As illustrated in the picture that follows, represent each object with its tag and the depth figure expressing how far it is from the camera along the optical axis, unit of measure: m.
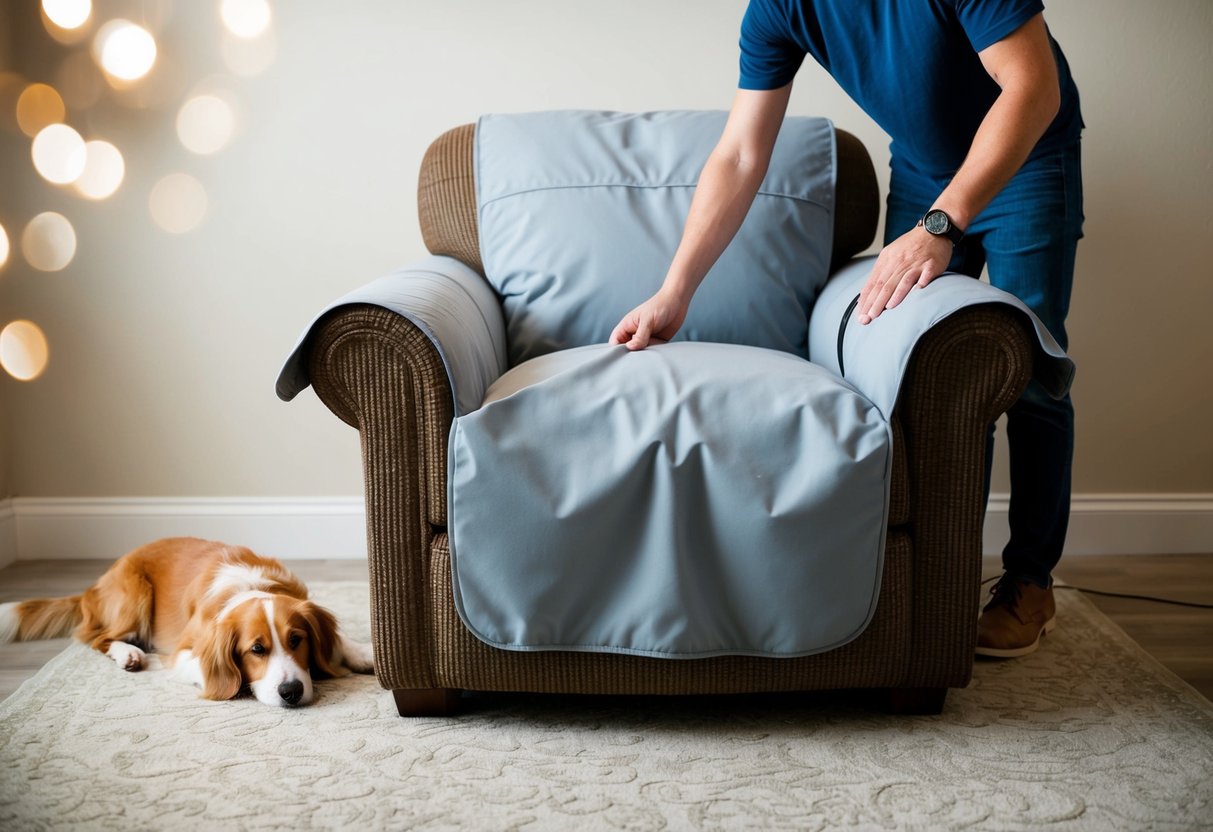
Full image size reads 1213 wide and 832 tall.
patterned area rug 1.20
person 1.45
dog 1.55
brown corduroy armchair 1.35
